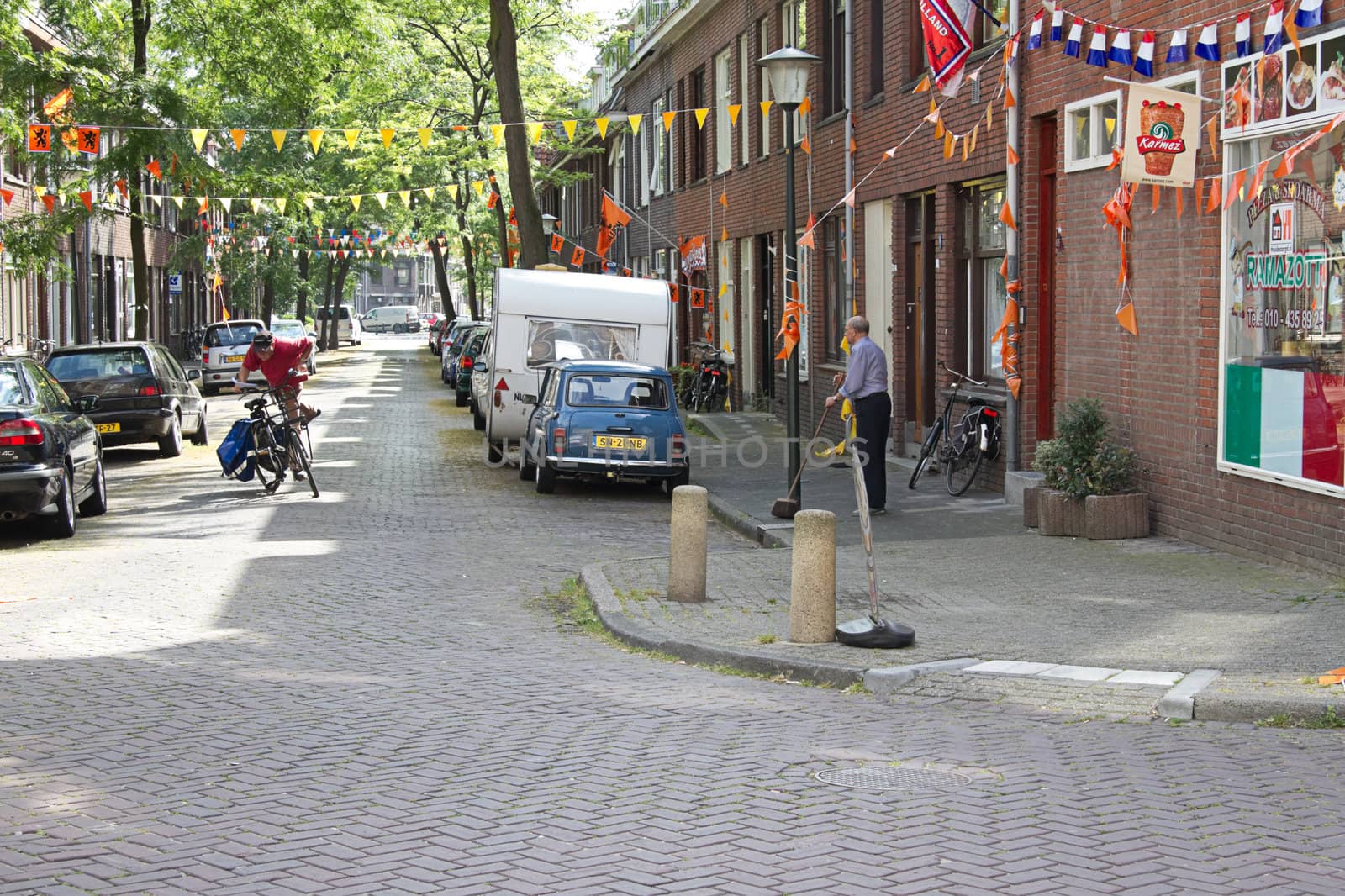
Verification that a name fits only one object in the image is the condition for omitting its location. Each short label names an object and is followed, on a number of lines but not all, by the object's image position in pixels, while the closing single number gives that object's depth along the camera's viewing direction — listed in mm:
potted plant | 12422
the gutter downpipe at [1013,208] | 15148
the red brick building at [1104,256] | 10352
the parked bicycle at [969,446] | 15906
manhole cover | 5926
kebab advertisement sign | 11328
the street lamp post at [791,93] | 14461
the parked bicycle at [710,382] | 30984
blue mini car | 17312
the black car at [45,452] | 13211
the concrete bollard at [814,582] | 8734
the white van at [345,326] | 87438
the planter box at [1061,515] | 12617
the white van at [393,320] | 130750
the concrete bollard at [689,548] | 10328
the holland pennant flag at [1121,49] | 12484
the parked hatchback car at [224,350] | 39094
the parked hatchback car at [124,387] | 21031
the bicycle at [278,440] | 17312
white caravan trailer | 20750
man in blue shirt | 14867
